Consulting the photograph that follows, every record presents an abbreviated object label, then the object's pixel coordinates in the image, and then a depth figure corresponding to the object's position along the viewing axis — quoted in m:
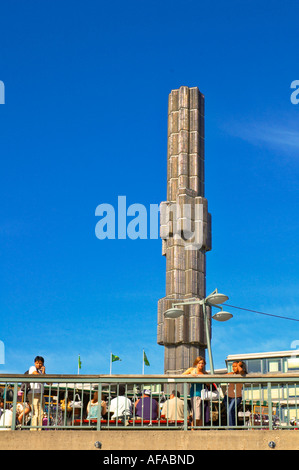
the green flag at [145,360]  49.55
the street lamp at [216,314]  21.51
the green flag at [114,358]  50.99
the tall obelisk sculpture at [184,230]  39.17
